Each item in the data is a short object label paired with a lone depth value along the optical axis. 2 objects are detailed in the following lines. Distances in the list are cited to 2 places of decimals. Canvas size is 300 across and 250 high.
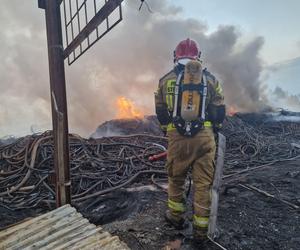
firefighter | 3.64
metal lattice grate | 3.04
